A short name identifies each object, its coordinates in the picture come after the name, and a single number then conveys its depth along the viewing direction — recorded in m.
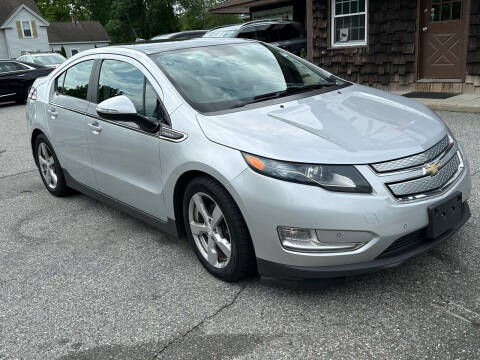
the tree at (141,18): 53.16
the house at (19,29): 47.88
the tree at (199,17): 56.63
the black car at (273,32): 13.64
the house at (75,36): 60.19
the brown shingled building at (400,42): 10.09
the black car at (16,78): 16.06
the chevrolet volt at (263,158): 2.73
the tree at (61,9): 73.06
